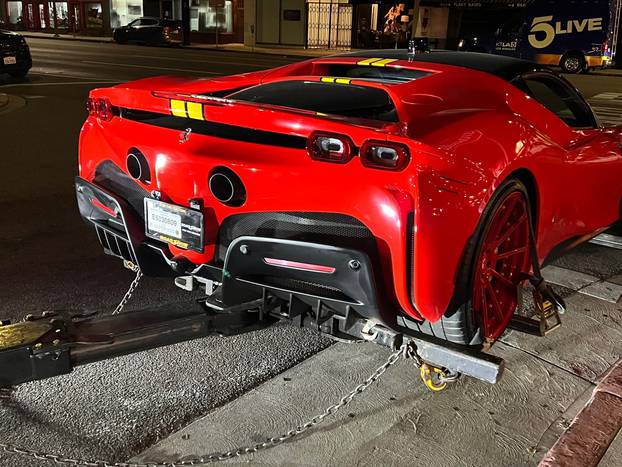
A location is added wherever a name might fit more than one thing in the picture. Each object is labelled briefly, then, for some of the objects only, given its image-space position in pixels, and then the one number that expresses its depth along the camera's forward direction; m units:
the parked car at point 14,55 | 14.88
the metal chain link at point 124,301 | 3.64
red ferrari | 2.52
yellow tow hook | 3.07
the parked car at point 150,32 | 32.75
